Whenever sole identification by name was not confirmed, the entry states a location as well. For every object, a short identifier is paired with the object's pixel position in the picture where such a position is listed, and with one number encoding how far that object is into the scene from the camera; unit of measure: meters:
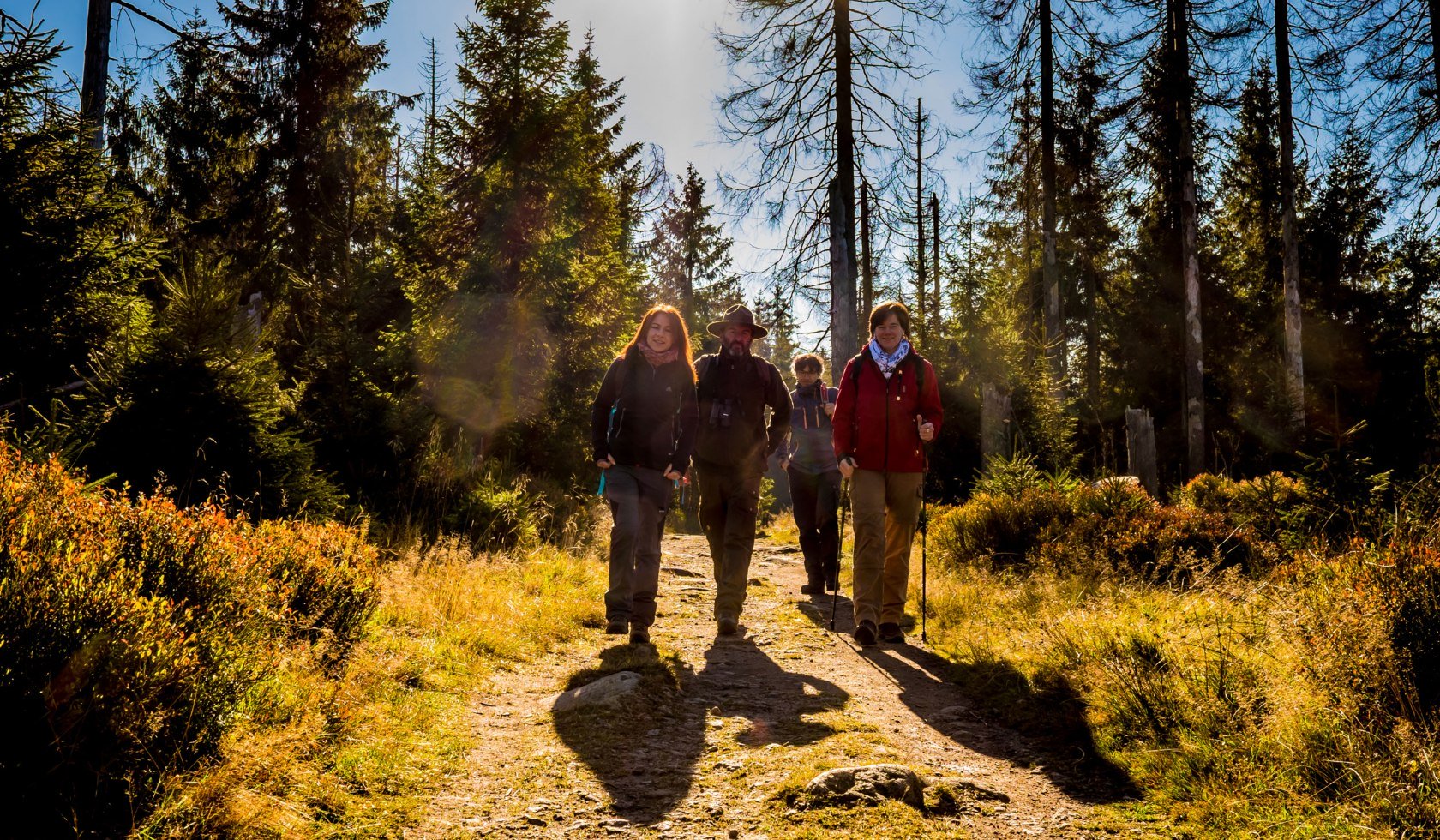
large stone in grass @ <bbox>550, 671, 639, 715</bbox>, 4.58
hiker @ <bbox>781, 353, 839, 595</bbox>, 8.46
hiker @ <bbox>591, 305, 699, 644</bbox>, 6.01
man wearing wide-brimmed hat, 6.53
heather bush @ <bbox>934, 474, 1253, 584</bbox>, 7.11
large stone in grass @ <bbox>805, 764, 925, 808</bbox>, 3.29
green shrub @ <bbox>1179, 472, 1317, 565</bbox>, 7.02
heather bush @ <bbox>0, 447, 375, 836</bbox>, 2.41
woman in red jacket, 6.30
